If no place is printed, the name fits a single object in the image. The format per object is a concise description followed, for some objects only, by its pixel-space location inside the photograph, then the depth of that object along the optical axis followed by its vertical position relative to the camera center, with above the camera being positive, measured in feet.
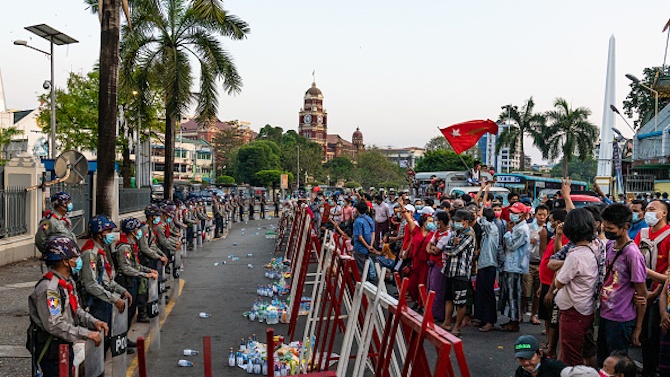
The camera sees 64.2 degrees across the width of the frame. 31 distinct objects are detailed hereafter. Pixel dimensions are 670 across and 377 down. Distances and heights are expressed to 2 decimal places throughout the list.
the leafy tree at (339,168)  272.54 +4.61
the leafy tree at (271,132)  360.77 +29.58
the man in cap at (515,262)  24.20 -3.72
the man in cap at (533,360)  12.50 -4.22
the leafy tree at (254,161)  252.01 +6.54
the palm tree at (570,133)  142.10 +13.36
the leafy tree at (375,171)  258.37 +3.11
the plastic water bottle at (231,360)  20.42 -7.13
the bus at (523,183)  91.40 -0.25
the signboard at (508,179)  91.35 +0.33
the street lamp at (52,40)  57.26 +15.10
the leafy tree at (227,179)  258.47 -2.48
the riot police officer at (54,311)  12.99 -3.49
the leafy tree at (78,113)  102.89 +11.11
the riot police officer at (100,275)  17.63 -3.57
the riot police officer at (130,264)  22.08 -3.85
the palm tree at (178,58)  63.72 +14.22
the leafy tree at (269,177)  226.58 -0.75
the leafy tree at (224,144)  317.83 +17.90
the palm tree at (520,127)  151.43 +15.84
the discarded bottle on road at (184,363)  20.29 -7.24
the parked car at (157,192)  103.94 -4.23
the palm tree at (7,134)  133.80 +9.04
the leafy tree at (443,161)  208.33 +7.21
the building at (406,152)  518.99 +27.70
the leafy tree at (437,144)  297.39 +19.71
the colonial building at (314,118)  412.77 +45.13
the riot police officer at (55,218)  24.74 -2.29
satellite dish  40.47 +0.28
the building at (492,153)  206.53 +10.67
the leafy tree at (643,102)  162.91 +26.88
